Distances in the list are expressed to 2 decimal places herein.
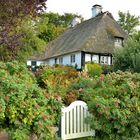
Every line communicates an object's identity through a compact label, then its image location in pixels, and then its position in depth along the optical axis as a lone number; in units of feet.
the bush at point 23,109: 17.89
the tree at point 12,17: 33.45
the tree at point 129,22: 179.83
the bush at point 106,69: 77.36
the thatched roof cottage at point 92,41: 107.45
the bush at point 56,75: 39.21
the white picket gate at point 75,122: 24.07
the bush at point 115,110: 22.81
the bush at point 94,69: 78.62
